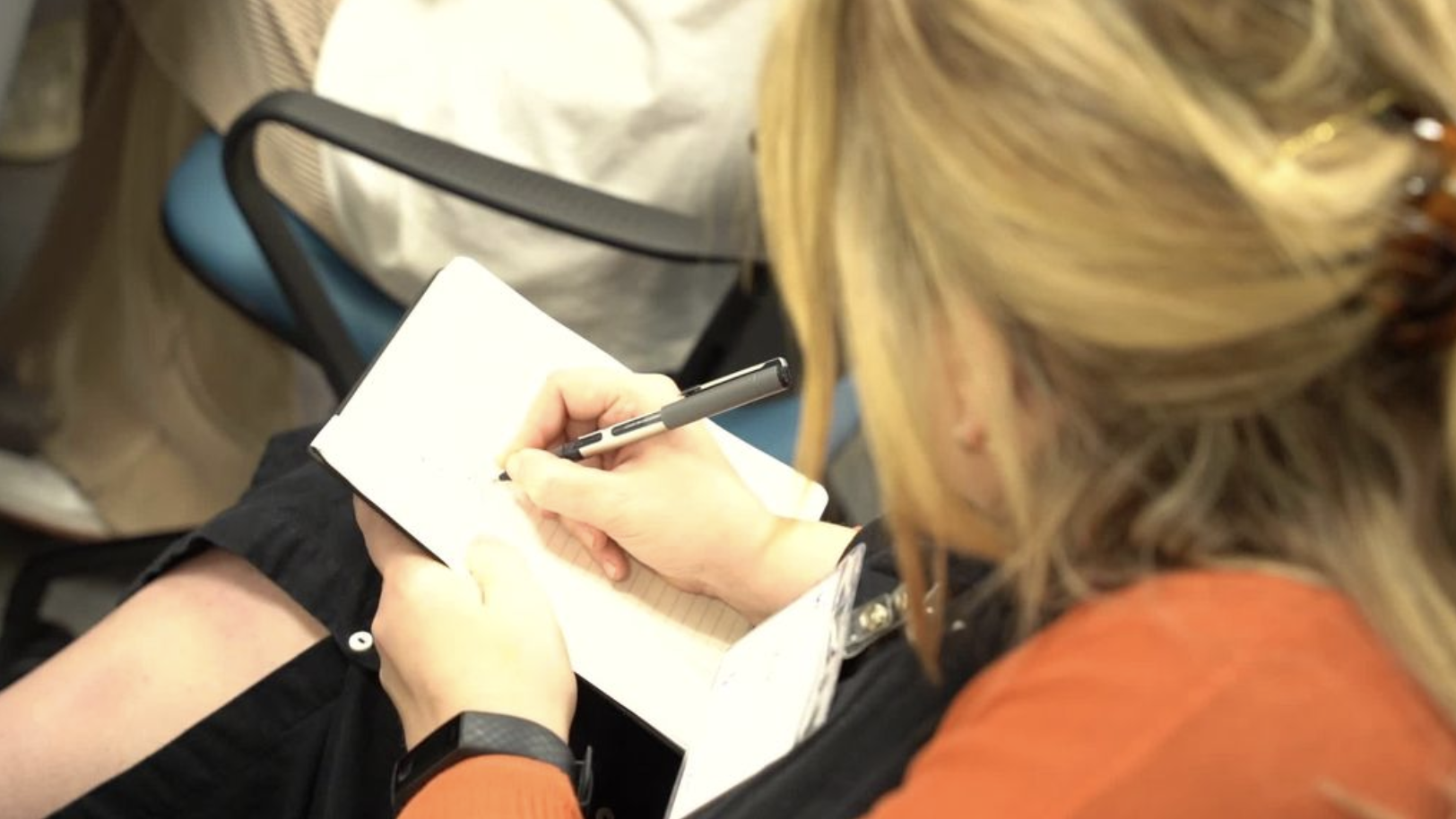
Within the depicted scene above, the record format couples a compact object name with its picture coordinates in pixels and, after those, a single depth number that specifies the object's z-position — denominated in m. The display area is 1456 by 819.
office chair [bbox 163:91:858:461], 1.69
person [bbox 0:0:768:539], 1.78
